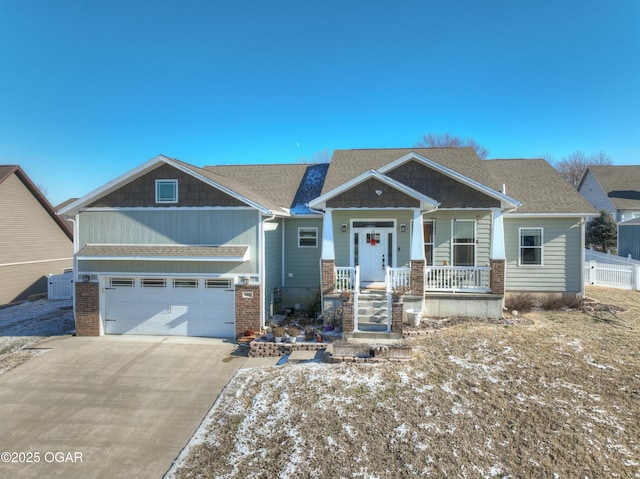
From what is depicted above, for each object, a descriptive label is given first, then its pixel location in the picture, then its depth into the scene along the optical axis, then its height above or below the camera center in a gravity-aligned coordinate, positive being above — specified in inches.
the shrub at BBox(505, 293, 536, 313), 511.5 -89.0
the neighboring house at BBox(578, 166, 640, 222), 1194.0 +176.0
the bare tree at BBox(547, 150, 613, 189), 1891.9 +375.6
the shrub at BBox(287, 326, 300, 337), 414.5 -104.2
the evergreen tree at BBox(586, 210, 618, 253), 1121.4 +20.8
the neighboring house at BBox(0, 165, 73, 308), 684.1 +5.4
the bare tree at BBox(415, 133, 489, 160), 1619.1 +432.2
